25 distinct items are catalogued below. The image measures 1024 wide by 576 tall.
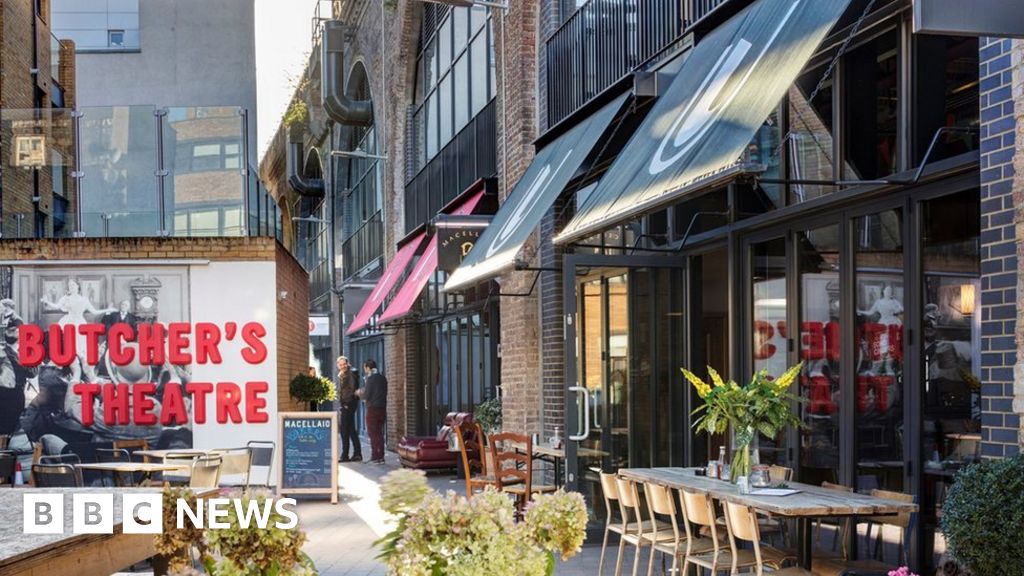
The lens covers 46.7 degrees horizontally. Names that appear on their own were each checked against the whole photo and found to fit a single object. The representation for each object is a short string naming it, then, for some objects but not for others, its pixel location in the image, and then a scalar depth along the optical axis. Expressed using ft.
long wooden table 19.75
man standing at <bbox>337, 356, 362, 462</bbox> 66.23
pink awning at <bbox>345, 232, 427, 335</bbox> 62.08
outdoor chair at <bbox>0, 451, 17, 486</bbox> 36.52
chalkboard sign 45.01
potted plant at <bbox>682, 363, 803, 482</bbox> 22.94
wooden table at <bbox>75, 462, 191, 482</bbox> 36.63
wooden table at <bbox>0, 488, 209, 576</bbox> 10.18
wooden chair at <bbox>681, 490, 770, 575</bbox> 22.49
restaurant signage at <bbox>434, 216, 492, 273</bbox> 46.29
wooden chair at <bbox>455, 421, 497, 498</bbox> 39.04
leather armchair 57.47
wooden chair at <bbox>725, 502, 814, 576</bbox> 20.71
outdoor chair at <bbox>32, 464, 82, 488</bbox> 32.89
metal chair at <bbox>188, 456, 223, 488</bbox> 33.37
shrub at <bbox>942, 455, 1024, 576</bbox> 15.03
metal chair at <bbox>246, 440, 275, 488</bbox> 43.32
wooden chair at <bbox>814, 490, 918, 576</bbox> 20.81
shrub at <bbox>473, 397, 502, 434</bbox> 50.34
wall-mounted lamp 20.95
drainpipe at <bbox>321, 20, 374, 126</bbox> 86.84
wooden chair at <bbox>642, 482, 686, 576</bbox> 24.35
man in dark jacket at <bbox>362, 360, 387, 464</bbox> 65.26
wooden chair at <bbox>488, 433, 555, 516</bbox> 35.35
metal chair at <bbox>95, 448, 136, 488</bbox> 38.86
